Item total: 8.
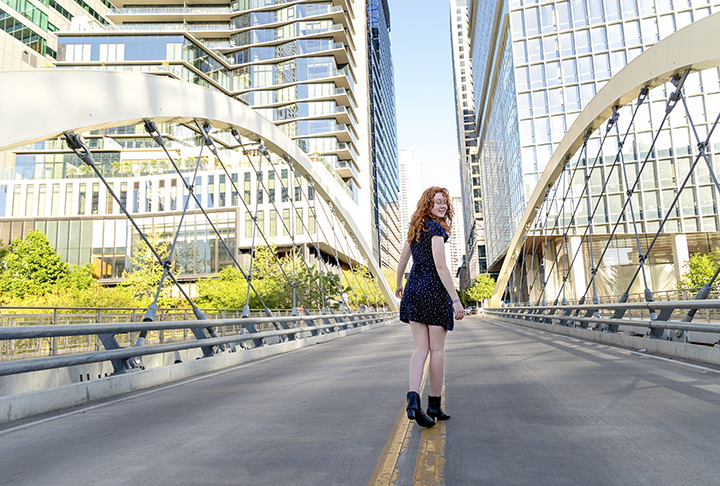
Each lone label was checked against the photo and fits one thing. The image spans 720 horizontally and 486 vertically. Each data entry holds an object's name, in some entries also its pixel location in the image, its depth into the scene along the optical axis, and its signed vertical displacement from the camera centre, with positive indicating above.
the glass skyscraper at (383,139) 107.50 +36.20
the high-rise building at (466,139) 118.50 +46.89
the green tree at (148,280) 43.13 +2.21
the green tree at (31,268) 41.44 +3.44
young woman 4.45 -0.06
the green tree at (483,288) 90.31 +1.44
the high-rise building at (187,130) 57.53 +26.94
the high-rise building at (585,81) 43.41 +18.06
